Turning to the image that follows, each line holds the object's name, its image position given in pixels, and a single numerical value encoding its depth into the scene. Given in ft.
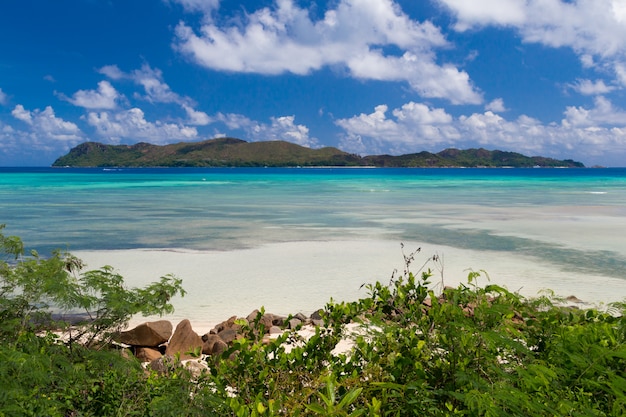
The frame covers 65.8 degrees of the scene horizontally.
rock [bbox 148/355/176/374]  16.01
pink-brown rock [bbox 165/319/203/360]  22.70
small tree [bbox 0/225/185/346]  16.87
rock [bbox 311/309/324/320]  27.81
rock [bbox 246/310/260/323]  27.33
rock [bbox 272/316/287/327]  27.16
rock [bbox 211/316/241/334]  25.57
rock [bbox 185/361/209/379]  16.85
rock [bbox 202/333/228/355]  20.98
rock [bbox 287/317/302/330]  26.35
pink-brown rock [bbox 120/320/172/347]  22.86
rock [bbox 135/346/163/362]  22.07
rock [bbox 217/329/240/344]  22.59
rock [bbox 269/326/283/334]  25.13
